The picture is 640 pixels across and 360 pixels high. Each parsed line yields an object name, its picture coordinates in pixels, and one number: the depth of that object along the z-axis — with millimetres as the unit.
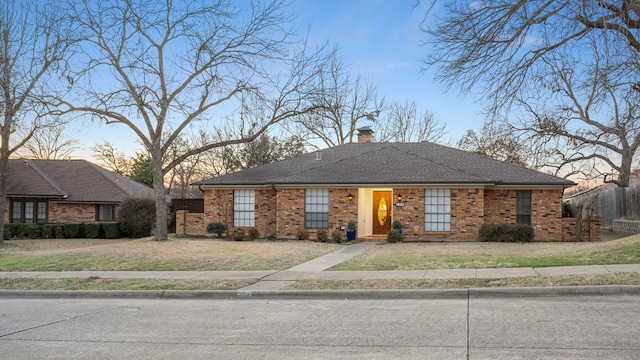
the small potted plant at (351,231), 23703
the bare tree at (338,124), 42594
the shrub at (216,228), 26078
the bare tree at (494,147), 42094
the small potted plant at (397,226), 23375
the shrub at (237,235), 25062
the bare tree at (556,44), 10930
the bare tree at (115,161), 59500
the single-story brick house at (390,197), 23531
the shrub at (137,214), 29438
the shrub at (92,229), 30125
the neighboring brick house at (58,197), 32531
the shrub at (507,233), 22578
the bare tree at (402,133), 47453
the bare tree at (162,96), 22281
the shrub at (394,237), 23031
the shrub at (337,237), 23156
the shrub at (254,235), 25141
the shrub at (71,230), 30250
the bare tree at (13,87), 22469
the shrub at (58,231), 30359
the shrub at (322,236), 23750
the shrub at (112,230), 29844
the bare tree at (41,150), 51925
